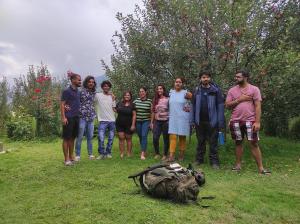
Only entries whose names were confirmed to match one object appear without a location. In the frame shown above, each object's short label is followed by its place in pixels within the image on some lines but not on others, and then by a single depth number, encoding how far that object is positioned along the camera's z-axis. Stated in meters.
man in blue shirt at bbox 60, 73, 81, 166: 4.89
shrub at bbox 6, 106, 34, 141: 8.78
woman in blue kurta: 5.18
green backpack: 3.31
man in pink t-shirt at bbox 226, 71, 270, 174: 4.62
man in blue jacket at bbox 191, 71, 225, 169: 4.95
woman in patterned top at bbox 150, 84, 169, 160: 5.39
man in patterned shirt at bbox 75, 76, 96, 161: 5.15
